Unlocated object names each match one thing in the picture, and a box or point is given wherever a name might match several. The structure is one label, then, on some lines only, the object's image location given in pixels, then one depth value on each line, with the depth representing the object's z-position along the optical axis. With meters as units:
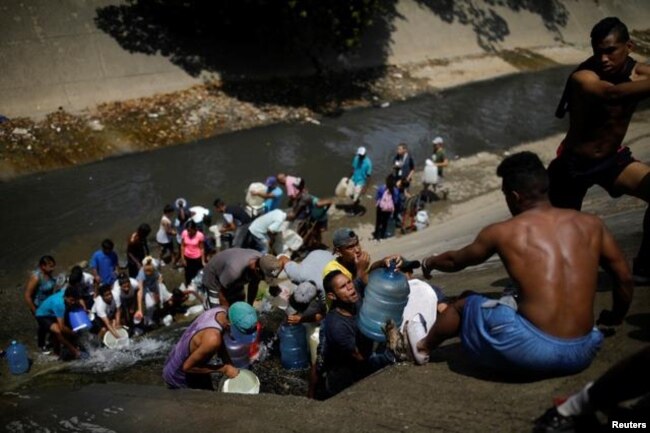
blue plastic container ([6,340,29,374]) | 7.69
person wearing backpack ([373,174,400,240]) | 11.44
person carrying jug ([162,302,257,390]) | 4.91
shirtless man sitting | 3.29
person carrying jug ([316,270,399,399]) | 4.76
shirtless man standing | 4.12
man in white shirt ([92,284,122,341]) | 8.11
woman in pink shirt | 9.62
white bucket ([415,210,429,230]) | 12.36
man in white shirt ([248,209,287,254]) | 9.41
